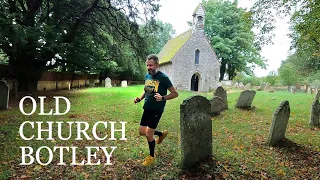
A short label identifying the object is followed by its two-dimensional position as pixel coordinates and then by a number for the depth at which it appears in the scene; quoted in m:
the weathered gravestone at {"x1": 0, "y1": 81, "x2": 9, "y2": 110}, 9.18
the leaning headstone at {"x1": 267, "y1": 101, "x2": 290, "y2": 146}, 6.13
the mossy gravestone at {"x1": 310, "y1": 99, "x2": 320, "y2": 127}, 8.66
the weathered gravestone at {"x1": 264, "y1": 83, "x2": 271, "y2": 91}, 31.09
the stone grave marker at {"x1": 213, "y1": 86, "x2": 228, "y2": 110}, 11.66
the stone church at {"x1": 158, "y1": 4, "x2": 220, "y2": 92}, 29.56
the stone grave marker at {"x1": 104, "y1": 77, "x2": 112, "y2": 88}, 29.05
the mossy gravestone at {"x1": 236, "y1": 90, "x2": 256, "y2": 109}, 12.00
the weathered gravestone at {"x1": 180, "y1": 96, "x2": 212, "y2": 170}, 4.42
